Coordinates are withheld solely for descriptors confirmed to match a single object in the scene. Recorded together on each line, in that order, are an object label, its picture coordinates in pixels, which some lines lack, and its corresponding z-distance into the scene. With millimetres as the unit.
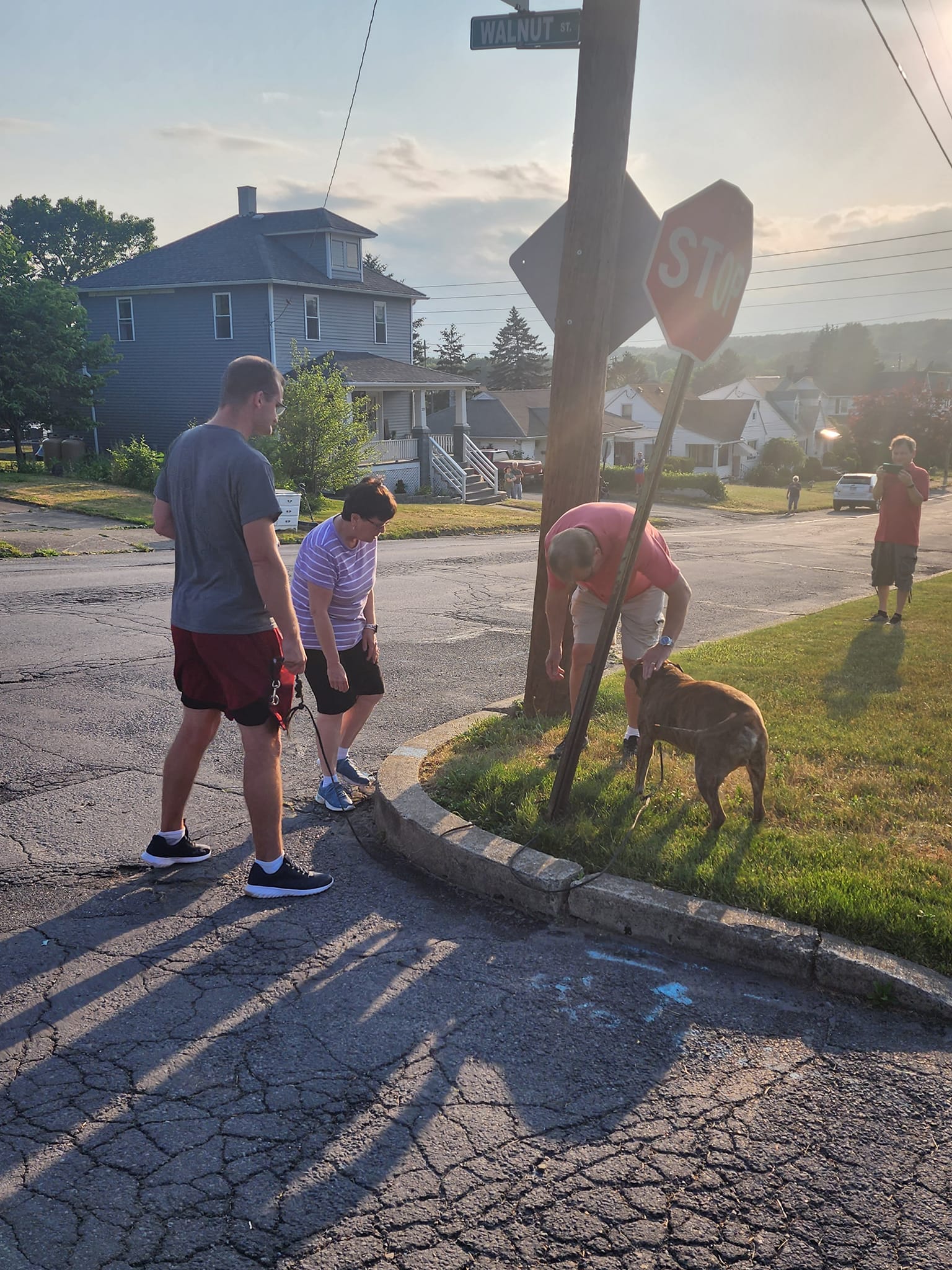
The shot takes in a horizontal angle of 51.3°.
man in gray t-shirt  3832
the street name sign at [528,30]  5922
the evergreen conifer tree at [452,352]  90875
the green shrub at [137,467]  26328
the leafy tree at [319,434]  24484
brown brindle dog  4445
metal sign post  4566
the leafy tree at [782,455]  67500
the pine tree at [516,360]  93375
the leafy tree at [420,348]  89562
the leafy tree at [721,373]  130612
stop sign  4562
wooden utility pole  5566
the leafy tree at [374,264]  83125
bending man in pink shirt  4766
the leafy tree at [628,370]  143500
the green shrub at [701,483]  45375
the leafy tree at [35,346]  28328
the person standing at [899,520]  10367
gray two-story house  31875
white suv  43000
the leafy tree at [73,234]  68562
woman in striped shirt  4863
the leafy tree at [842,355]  165750
